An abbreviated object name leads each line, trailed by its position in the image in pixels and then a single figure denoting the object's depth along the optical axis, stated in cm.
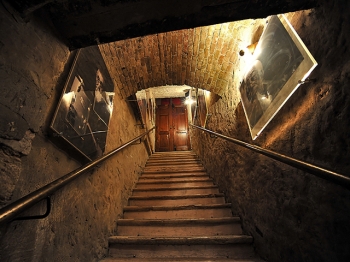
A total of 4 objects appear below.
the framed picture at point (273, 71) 121
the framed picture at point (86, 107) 129
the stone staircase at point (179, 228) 188
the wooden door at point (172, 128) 864
